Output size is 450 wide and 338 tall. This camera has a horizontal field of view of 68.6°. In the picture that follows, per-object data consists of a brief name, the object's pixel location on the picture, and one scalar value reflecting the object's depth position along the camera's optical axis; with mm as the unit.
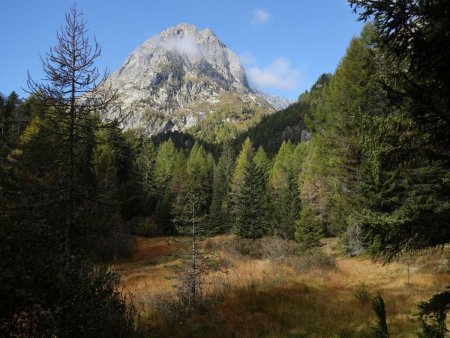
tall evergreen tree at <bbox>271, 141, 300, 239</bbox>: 35972
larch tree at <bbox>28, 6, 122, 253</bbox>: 9836
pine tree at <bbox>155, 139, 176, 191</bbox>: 62844
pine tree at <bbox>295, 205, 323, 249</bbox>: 24916
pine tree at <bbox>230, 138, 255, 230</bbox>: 54984
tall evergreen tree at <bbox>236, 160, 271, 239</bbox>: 33125
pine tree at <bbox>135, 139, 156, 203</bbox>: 60175
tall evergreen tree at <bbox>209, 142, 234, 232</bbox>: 51469
